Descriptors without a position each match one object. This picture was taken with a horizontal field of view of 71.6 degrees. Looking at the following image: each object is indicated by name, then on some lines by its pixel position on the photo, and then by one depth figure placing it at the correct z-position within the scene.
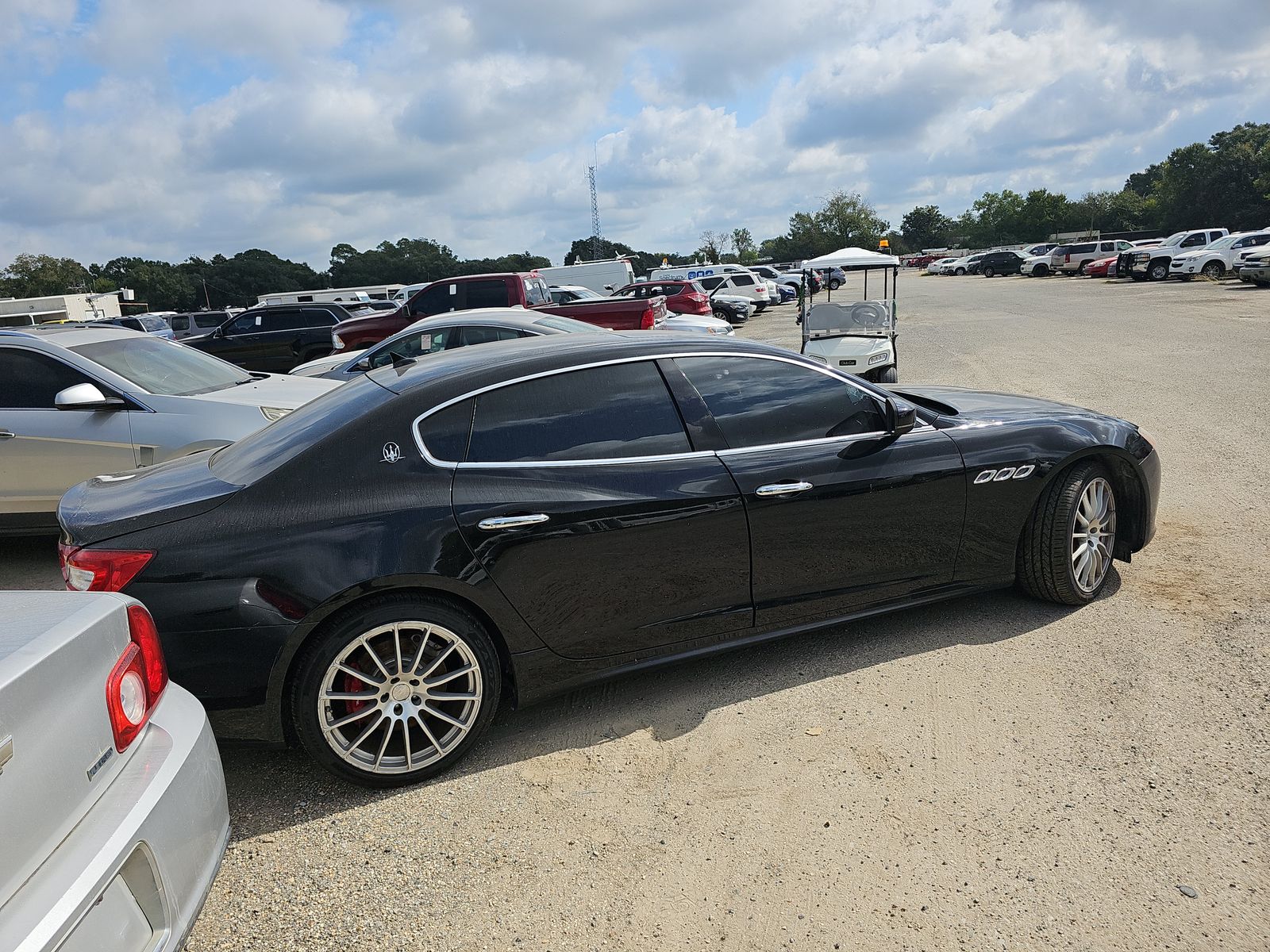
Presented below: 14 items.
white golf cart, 10.06
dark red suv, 25.23
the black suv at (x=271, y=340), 17.78
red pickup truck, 14.30
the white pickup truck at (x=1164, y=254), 36.03
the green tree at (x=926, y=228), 128.12
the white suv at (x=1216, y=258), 32.81
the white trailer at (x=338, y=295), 47.16
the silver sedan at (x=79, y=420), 6.08
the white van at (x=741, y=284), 33.41
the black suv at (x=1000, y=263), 54.75
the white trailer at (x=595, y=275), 36.38
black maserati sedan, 3.06
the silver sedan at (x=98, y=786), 1.66
